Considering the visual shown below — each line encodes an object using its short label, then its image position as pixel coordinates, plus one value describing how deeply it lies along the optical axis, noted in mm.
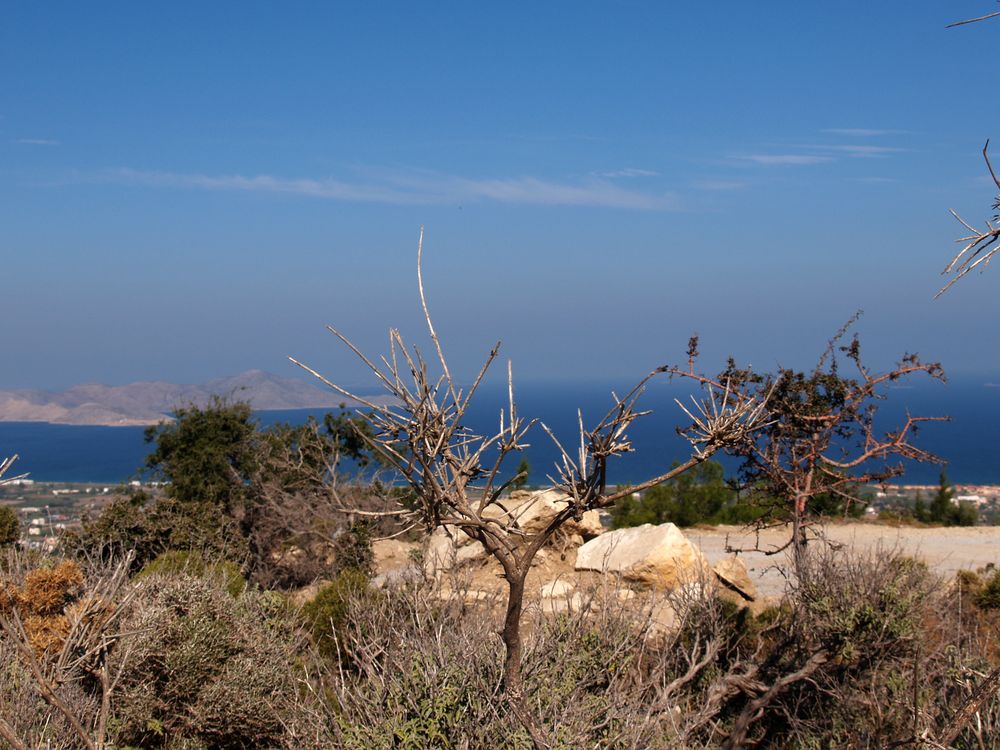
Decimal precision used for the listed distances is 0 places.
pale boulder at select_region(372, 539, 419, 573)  17391
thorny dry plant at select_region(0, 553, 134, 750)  5502
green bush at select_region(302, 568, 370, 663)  11703
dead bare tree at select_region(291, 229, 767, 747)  4504
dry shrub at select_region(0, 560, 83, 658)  9031
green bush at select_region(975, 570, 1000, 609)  12883
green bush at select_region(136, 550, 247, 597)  12734
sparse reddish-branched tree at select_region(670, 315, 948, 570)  9727
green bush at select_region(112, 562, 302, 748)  8102
